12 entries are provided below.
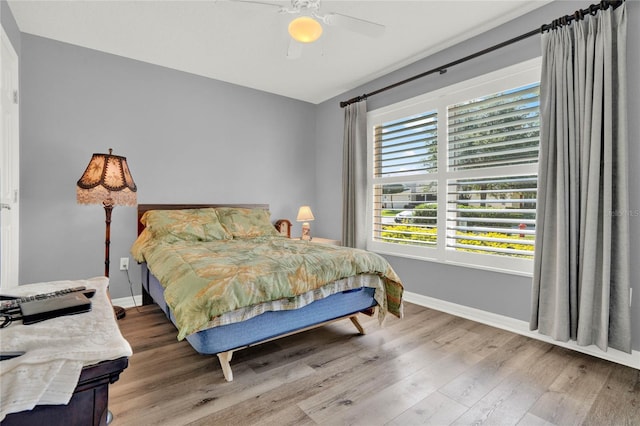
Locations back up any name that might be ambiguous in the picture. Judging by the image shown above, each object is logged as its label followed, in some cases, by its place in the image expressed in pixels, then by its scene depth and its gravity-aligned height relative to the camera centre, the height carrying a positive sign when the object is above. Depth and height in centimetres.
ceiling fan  195 +122
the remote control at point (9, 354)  81 -38
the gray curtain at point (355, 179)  392 +38
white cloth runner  75 -39
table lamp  422 -12
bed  176 -47
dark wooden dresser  78 -51
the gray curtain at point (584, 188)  203 +15
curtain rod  208 +136
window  261 +36
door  237 +33
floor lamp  262 +20
